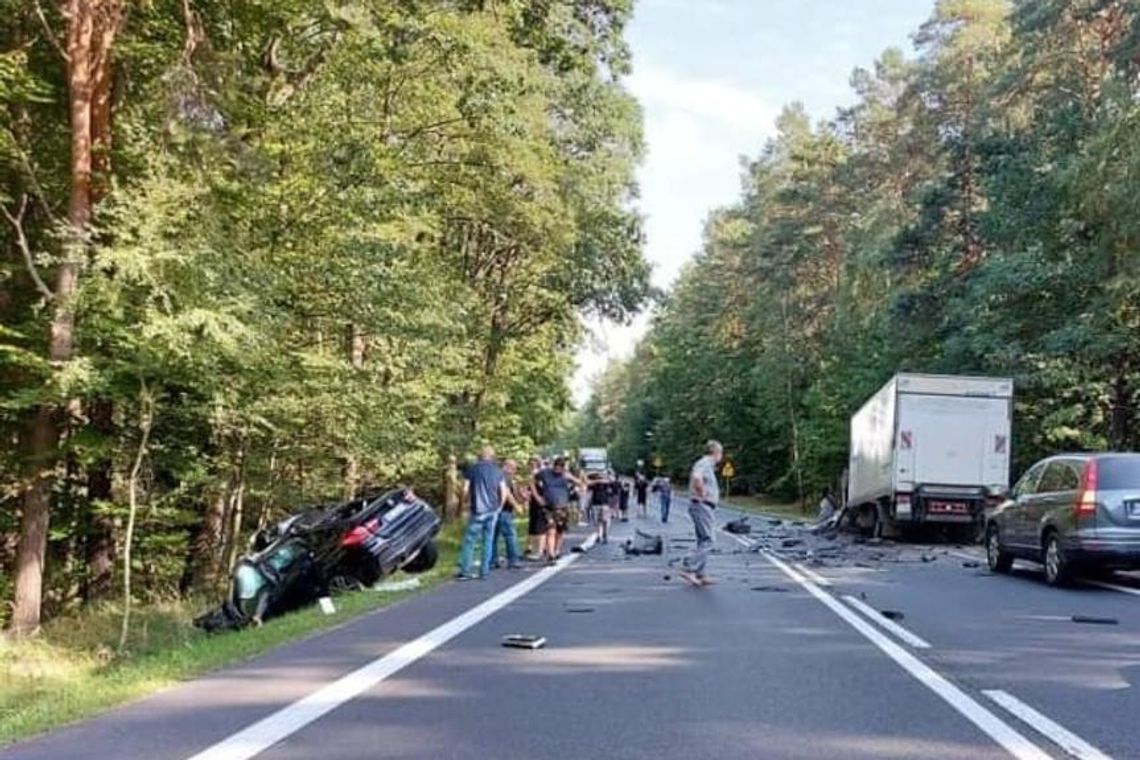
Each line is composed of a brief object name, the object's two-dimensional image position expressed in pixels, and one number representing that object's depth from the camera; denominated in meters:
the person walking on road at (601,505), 25.98
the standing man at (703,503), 14.75
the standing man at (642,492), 47.50
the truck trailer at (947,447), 23.95
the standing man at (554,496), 18.77
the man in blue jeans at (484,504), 16.36
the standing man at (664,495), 41.22
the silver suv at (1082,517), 14.11
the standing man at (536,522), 19.03
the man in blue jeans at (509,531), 17.80
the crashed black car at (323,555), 13.50
